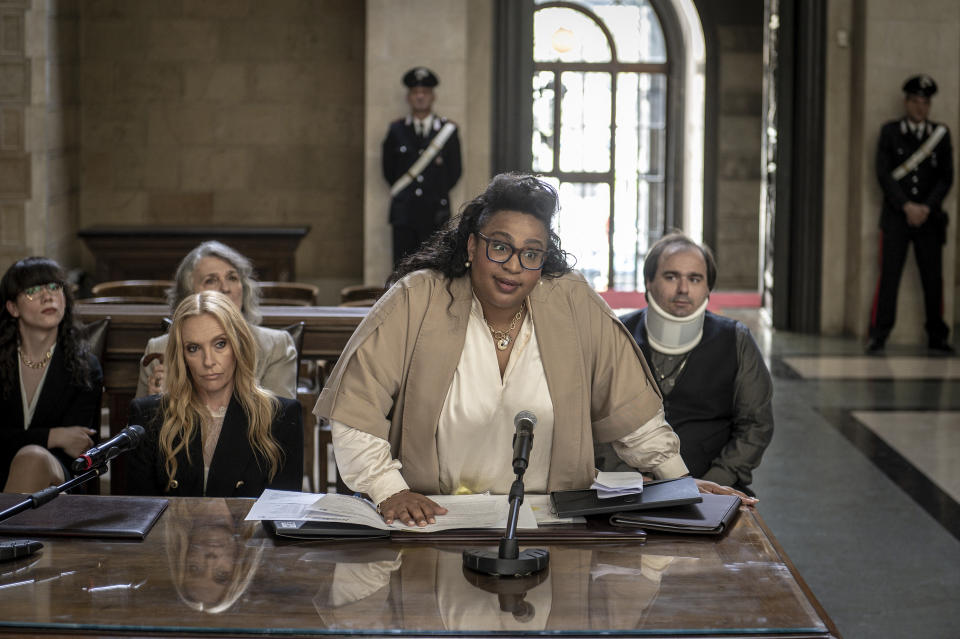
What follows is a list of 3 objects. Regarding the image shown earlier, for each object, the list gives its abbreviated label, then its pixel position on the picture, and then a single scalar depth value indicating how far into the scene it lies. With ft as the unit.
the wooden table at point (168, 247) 32.24
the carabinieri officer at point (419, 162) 31.37
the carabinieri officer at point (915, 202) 29.63
